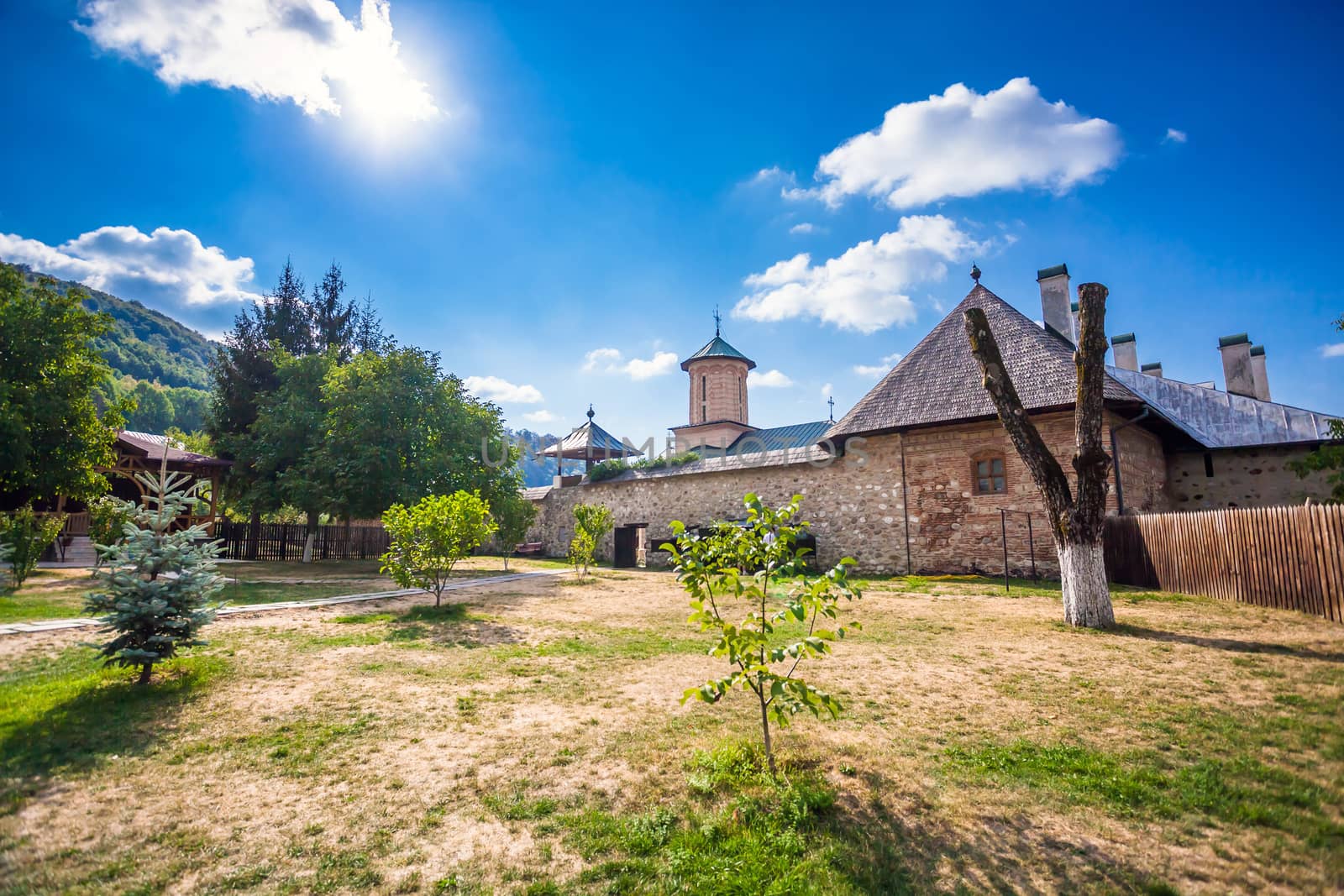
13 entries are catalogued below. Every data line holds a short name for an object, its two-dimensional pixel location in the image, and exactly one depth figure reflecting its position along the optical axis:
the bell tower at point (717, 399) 32.53
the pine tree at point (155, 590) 5.02
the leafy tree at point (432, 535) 9.75
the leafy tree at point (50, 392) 12.71
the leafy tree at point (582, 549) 15.82
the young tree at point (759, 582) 3.28
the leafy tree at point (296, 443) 17.20
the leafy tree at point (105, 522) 13.73
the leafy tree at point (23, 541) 10.68
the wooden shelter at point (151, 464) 20.14
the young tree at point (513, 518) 19.14
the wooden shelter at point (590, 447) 26.37
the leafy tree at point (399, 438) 16.38
